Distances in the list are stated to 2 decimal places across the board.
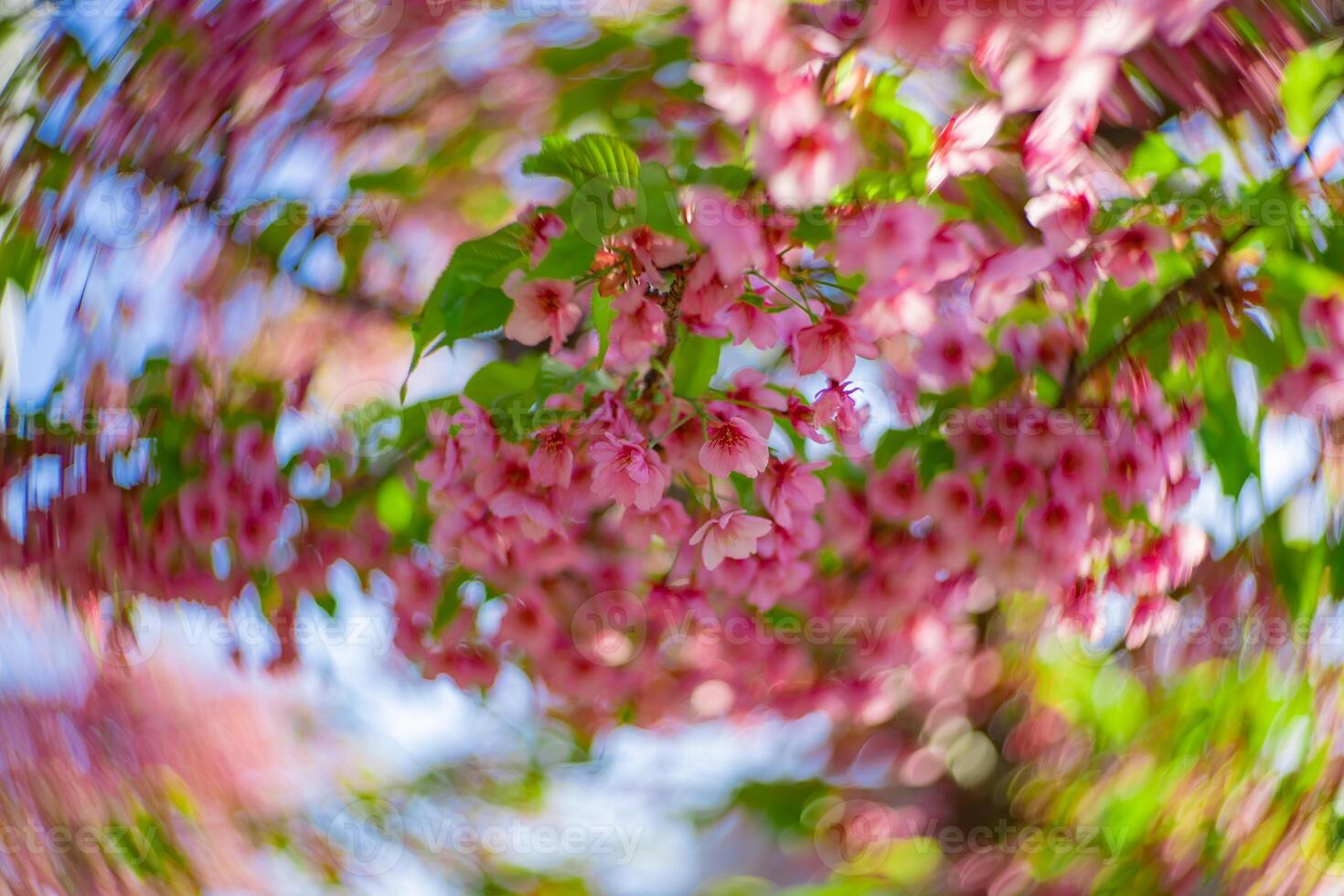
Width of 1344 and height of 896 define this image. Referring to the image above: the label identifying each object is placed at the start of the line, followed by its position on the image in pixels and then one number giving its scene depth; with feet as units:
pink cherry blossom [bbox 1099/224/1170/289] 2.02
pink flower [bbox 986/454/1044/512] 2.59
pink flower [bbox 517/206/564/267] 1.71
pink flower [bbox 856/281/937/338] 1.80
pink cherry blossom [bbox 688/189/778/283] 1.50
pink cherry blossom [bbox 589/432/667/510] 1.79
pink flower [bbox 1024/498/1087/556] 2.55
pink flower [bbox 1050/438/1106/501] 2.48
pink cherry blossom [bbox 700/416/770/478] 1.84
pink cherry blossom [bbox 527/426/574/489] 1.97
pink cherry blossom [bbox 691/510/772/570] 1.97
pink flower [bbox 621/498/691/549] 2.16
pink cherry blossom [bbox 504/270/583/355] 1.77
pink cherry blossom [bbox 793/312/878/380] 1.85
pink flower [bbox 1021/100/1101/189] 1.49
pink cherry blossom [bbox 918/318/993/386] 2.58
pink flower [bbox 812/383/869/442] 1.88
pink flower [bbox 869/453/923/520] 2.81
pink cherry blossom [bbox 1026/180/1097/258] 1.81
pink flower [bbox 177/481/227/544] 3.03
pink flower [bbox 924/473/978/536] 2.67
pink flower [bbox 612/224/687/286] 1.67
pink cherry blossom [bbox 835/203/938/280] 1.51
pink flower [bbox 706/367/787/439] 1.95
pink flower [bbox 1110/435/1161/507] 2.48
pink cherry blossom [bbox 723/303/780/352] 1.81
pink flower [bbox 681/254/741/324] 1.68
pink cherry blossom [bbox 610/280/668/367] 1.74
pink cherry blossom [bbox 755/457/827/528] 2.10
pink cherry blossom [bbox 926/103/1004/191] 1.58
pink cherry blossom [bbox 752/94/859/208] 1.33
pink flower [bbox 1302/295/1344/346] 2.17
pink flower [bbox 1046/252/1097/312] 2.03
